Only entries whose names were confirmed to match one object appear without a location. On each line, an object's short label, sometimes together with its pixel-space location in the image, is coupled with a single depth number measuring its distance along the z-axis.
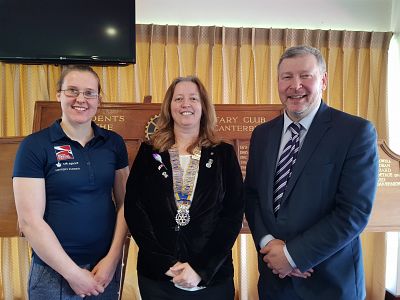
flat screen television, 2.67
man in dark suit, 1.31
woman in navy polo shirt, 1.40
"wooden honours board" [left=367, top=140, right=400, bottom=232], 2.25
